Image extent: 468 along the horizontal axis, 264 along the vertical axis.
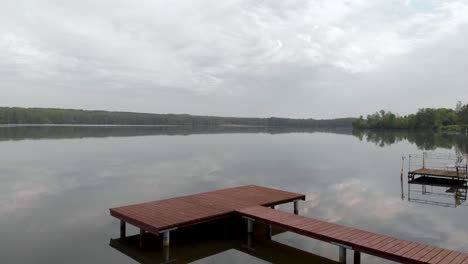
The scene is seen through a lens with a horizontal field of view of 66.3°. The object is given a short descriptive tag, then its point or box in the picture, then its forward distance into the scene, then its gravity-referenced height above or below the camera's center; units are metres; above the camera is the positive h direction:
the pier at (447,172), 18.11 -2.46
